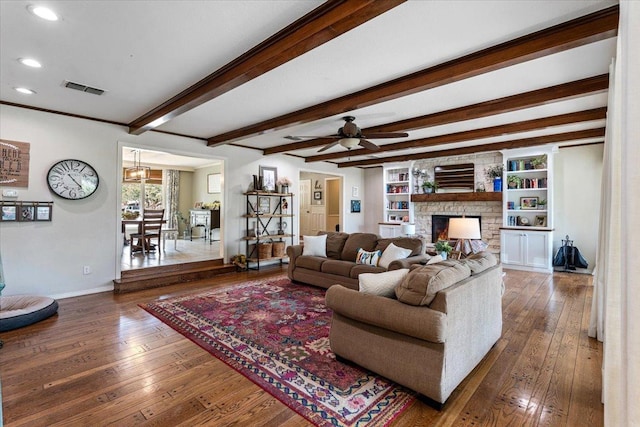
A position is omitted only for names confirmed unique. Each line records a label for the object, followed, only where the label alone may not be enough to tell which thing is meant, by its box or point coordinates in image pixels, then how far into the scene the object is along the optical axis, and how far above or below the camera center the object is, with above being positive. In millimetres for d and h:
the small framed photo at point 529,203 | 6605 +285
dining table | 6494 -329
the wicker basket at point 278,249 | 6734 -836
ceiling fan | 4371 +1108
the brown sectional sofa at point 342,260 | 4449 -755
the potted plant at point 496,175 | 6930 +906
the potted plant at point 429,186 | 7984 +713
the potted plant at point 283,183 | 6953 +624
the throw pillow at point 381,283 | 2431 -551
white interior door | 10922 +188
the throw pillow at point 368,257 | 4547 -663
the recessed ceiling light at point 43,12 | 2084 +1326
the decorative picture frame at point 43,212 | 4262 -89
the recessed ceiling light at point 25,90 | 3527 +1327
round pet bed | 3281 -1192
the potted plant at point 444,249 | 3963 -444
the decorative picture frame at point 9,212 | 4016 -93
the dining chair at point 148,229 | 6734 -460
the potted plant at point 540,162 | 6371 +1123
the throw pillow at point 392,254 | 4316 -577
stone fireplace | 7152 +12
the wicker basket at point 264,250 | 6516 -833
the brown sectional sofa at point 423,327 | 2021 -810
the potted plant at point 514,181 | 6730 +756
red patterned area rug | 2070 -1273
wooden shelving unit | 6602 -242
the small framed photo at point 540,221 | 6501 -96
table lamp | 3779 -174
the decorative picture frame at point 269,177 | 6945 +773
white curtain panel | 635 +13
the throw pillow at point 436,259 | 3276 -474
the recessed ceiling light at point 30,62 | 2824 +1328
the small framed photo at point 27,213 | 4137 -103
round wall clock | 4371 +395
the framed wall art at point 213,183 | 10048 +872
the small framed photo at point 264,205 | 6968 +125
